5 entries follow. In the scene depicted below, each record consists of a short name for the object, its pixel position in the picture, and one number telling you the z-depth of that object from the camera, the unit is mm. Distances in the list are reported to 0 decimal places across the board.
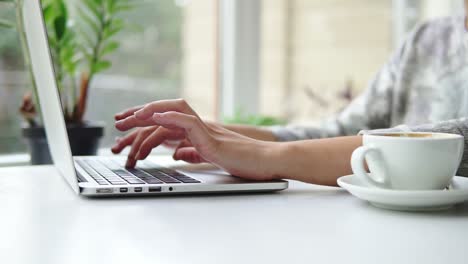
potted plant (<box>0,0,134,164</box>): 1282
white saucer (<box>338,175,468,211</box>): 614
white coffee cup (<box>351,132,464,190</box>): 641
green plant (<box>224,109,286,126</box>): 1698
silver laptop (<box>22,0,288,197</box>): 728
